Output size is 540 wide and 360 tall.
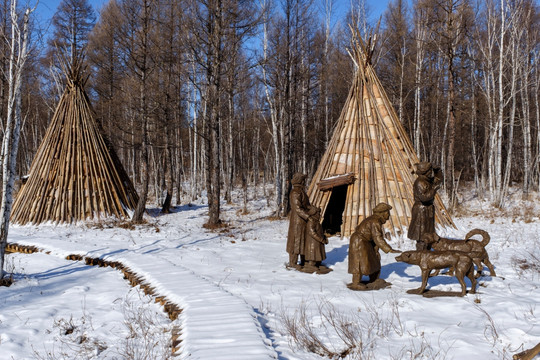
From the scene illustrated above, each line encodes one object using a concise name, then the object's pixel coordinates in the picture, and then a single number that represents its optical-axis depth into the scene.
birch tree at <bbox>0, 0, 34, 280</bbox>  5.55
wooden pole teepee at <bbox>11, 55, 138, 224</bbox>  11.73
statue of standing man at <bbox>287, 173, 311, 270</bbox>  6.17
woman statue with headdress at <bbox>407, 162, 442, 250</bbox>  5.97
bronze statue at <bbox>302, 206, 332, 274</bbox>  6.05
